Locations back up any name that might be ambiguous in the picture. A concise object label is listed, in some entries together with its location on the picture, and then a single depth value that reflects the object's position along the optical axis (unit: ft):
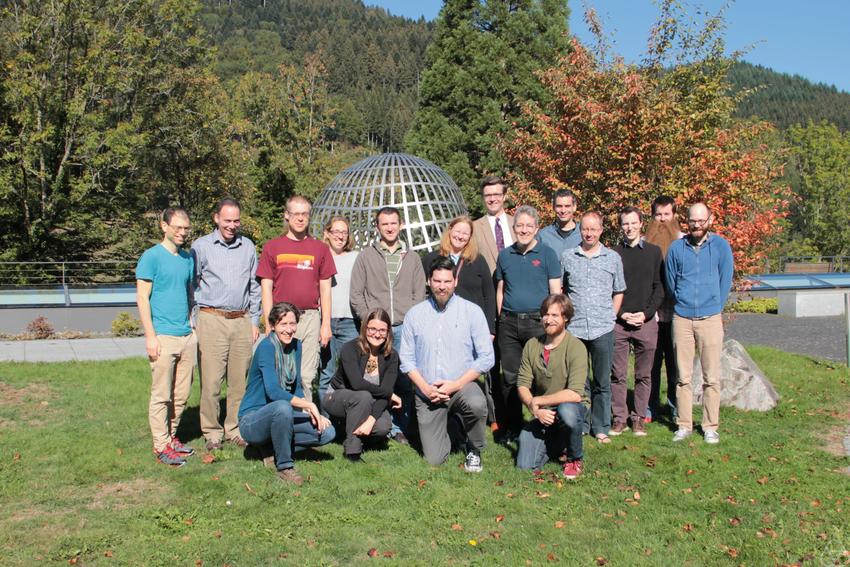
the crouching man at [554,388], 16.87
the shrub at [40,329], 41.29
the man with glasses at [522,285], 18.49
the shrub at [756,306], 63.72
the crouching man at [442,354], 17.71
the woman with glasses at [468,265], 18.88
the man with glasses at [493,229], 20.43
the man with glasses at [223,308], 18.19
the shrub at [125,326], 41.93
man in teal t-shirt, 17.13
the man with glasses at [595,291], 18.72
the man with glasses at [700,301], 19.22
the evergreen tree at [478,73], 82.12
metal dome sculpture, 26.18
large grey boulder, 23.57
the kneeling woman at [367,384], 17.87
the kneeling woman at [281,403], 16.65
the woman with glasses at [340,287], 20.43
